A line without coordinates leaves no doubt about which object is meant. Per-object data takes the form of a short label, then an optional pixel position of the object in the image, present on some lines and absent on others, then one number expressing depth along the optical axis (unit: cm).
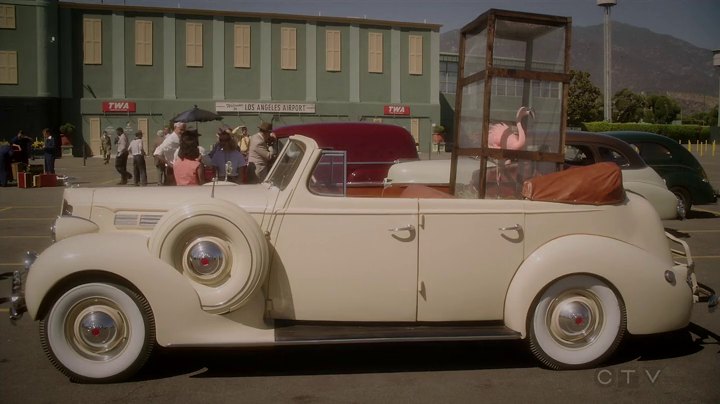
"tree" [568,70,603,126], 5884
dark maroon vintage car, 1104
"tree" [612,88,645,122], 7338
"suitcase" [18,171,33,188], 1864
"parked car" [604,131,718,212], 1276
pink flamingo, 507
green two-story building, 3822
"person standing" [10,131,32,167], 1995
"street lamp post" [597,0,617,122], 5411
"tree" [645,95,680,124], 7488
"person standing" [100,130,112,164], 3338
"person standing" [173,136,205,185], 800
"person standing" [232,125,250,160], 1703
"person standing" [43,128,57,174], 2025
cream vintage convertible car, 412
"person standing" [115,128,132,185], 1945
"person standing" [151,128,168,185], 1296
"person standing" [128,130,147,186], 1806
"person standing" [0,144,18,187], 1906
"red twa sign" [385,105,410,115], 4381
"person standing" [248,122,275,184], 1151
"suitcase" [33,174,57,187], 1889
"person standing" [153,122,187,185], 1246
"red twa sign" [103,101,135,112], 3972
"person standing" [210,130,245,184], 1061
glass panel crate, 499
